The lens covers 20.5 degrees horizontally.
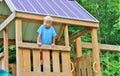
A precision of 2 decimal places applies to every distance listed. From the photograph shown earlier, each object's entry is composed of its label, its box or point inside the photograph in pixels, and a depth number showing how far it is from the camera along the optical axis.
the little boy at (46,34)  7.01
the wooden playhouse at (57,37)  6.59
